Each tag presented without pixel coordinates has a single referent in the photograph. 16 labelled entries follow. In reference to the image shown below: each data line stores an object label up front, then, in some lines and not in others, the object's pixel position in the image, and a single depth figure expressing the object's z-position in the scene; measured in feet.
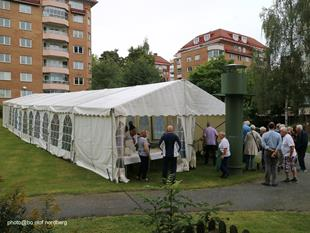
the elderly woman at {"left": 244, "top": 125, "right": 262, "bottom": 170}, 43.37
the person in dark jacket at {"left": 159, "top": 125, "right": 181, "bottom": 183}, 37.40
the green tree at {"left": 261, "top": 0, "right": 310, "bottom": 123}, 102.99
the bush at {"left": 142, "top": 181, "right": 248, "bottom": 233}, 12.69
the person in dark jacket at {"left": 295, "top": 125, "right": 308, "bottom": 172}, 44.37
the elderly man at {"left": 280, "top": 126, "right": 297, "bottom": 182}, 37.40
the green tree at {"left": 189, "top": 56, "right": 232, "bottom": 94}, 147.43
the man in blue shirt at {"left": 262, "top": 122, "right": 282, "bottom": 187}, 35.32
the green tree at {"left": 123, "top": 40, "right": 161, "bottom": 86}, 148.90
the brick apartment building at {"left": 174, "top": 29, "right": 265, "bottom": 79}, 241.14
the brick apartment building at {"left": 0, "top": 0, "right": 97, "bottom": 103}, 178.60
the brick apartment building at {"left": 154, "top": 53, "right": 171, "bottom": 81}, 382.63
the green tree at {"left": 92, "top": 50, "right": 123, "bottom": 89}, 160.15
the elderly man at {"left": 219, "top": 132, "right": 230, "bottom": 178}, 39.01
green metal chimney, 40.93
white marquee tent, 38.04
